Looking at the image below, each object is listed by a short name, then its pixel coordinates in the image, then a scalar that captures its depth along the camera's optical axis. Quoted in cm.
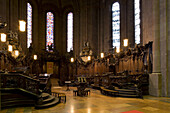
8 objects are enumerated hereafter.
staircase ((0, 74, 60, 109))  726
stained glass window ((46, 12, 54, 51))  2644
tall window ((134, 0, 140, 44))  1773
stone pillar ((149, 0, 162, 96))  1105
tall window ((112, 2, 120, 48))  2103
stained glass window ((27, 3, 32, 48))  2421
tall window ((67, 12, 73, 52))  2717
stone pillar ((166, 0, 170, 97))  1082
